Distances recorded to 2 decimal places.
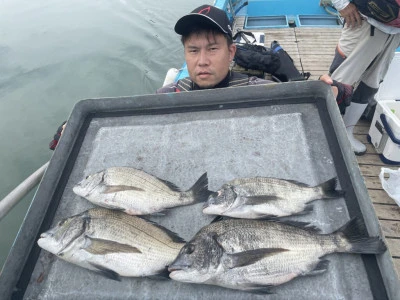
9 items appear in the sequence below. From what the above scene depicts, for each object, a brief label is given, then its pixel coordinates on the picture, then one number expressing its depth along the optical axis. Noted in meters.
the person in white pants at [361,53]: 1.16
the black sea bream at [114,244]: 0.57
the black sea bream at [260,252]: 0.53
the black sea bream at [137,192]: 0.66
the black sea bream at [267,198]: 0.62
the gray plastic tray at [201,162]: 0.53
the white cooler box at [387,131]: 1.26
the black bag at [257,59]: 1.50
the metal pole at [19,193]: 0.78
